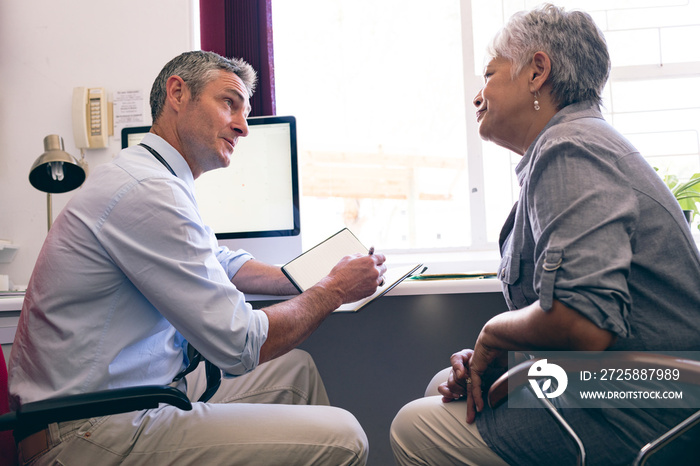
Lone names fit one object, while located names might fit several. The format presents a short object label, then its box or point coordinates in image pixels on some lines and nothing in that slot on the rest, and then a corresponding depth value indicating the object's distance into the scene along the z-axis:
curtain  2.34
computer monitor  1.92
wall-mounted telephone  2.28
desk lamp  1.79
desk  2.07
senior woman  0.81
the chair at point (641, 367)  0.74
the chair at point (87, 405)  0.81
